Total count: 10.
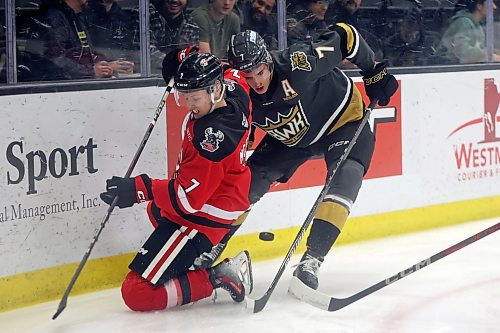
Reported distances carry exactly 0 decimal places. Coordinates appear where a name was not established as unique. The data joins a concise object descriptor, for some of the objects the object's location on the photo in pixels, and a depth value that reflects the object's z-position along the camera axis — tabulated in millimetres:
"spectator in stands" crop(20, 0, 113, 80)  7296
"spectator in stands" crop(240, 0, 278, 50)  8767
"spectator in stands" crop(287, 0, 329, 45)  9157
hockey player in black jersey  6982
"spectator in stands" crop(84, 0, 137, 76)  7686
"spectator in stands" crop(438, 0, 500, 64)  10479
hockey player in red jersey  6417
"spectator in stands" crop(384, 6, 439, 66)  9876
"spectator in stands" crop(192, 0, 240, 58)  8400
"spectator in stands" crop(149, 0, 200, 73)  8095
